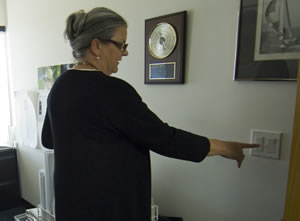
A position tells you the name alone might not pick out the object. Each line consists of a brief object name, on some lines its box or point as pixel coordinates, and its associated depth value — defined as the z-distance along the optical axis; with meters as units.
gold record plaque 1.23
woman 0.77
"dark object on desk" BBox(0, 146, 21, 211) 2.68
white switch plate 0.96
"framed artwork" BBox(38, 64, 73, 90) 2.02
